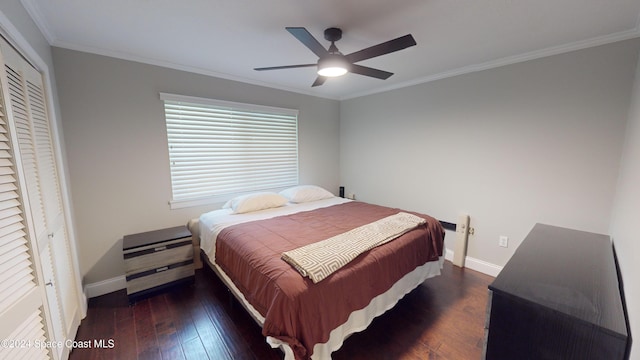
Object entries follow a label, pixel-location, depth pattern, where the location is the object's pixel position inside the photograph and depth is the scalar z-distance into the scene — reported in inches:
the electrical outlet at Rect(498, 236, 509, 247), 104.8
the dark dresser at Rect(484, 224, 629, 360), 35.5
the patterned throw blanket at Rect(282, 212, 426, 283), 58.3
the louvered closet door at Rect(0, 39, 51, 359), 39.9
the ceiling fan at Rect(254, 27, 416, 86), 59.8
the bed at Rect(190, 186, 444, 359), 53.4
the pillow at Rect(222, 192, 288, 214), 111.0
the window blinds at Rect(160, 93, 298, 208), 109.7
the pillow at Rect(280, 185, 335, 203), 133.7
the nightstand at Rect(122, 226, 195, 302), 87.6
